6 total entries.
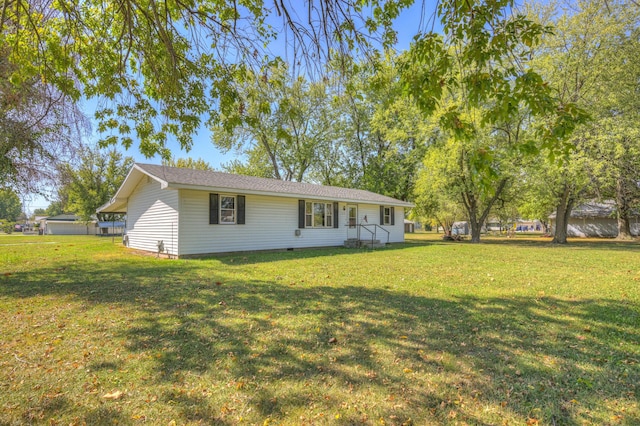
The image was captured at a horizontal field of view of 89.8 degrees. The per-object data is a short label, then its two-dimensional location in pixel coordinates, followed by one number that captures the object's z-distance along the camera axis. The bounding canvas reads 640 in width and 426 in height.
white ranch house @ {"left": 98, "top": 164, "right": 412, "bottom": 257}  11.58
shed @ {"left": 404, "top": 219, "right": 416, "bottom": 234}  51.55
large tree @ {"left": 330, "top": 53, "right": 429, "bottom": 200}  23.15
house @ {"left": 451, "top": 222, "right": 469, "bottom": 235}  47.16
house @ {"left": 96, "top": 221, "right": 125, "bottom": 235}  39.06
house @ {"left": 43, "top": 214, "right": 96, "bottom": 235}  41.69
